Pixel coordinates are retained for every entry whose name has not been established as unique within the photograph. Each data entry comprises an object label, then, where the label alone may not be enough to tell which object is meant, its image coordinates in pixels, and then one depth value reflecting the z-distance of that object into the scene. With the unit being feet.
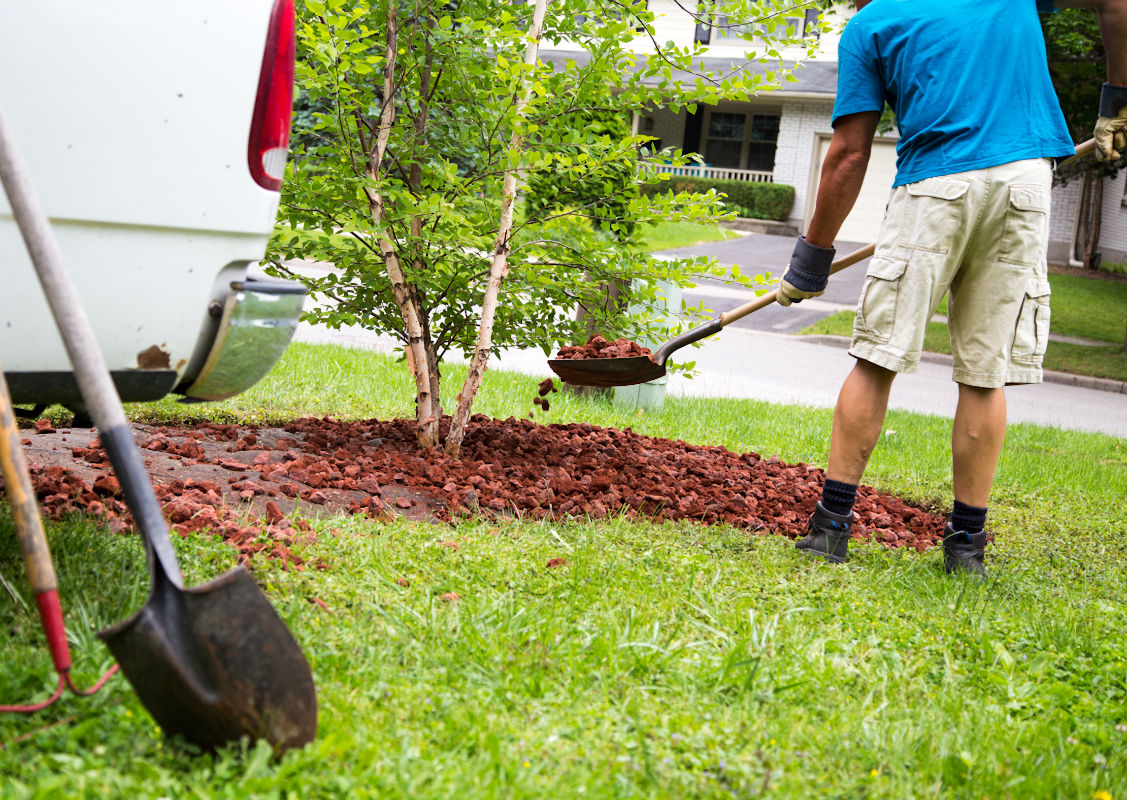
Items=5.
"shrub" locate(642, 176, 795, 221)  90.17
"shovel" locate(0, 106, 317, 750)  5.75
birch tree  12.12
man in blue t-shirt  10.18
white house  88.17
